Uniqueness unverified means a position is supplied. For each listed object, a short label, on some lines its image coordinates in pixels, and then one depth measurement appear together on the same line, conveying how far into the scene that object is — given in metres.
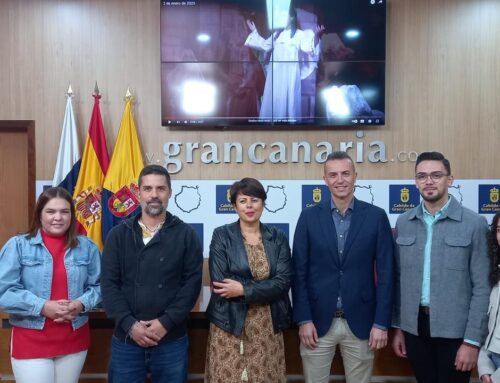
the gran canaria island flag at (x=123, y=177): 3.93
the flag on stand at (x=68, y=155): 3.99
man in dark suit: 2.14
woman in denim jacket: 2.05
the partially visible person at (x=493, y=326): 1.92
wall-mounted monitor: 3.93
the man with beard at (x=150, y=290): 2.04
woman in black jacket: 2.06
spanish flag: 3.94
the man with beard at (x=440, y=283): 2.02
